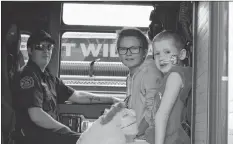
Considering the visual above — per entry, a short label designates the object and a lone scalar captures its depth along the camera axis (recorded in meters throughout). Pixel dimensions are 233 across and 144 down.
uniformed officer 3.47
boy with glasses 3.46
